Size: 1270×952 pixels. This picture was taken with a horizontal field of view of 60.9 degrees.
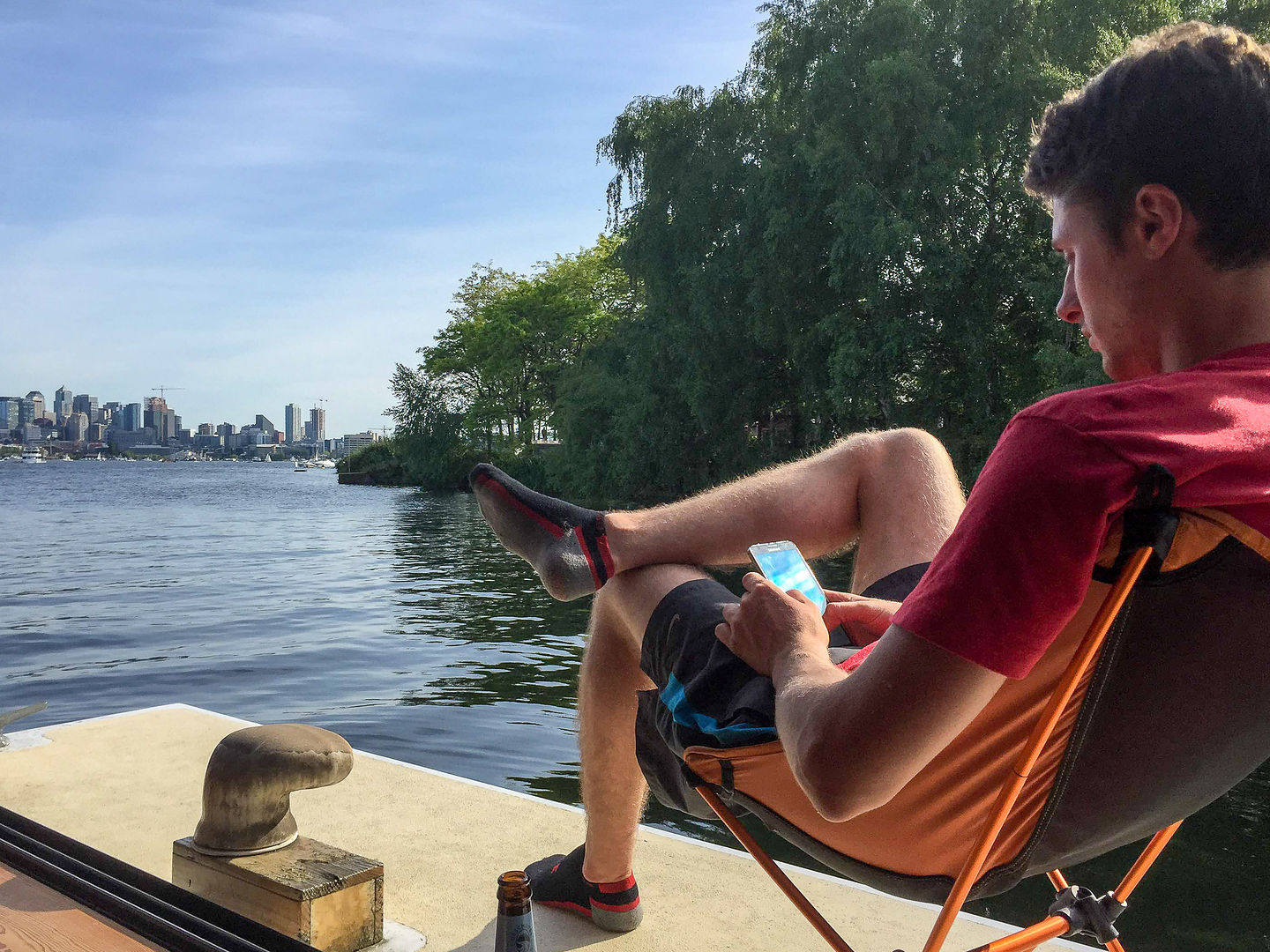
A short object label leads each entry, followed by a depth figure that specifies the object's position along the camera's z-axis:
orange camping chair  1.02
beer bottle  1.56
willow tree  17.70
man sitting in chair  0.95
